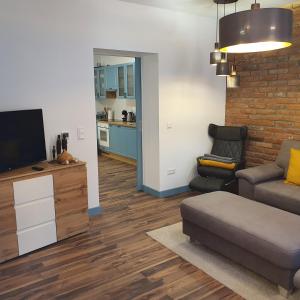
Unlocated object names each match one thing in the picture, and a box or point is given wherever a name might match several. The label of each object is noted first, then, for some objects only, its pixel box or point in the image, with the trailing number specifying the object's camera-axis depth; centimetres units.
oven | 720
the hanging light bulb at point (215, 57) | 380
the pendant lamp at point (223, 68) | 390
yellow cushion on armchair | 428
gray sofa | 327
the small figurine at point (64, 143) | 344
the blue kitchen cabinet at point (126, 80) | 634
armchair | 427
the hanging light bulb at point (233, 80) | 452
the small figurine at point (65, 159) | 324
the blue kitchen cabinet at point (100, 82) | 750
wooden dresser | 281
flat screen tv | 289
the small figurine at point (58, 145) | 343
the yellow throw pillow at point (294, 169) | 354
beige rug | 238
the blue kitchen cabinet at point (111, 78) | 689
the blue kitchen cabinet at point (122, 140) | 633
